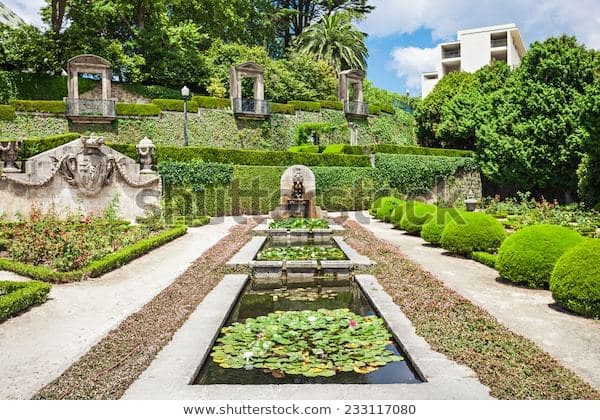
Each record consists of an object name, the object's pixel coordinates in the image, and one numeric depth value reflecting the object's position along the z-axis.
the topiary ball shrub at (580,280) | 6.01
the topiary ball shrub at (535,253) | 7.68
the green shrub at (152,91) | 30.16
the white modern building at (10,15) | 37.66
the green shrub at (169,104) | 28.72
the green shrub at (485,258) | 9.88
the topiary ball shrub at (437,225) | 12.66
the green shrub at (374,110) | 37.97
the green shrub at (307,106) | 34.21
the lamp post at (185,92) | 21.34
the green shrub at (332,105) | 35.50
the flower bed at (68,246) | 9.01
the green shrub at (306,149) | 29.14
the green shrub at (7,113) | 24.38
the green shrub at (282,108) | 32.78
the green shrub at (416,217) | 15.24
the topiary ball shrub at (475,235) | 10.97
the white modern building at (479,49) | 49.25
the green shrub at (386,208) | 19.90
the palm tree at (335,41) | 41.12
